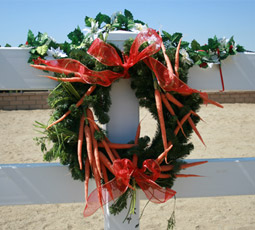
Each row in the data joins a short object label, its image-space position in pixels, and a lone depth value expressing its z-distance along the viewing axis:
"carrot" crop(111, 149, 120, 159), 1.36
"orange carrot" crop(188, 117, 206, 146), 1.37
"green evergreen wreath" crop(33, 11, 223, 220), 1.30
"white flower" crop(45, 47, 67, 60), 1.36
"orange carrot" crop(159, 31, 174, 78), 1.28
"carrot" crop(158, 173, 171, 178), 1.36
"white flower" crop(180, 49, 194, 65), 1.39
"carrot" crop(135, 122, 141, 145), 1.37
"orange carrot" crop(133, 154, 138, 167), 1.33
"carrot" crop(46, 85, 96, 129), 1.28
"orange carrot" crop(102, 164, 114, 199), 1.31
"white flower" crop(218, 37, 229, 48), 1.49
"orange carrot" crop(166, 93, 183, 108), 1.32
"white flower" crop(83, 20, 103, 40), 1.39
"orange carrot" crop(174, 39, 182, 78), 1.32
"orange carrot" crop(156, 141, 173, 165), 1.30
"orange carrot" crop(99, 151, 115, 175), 1.32
